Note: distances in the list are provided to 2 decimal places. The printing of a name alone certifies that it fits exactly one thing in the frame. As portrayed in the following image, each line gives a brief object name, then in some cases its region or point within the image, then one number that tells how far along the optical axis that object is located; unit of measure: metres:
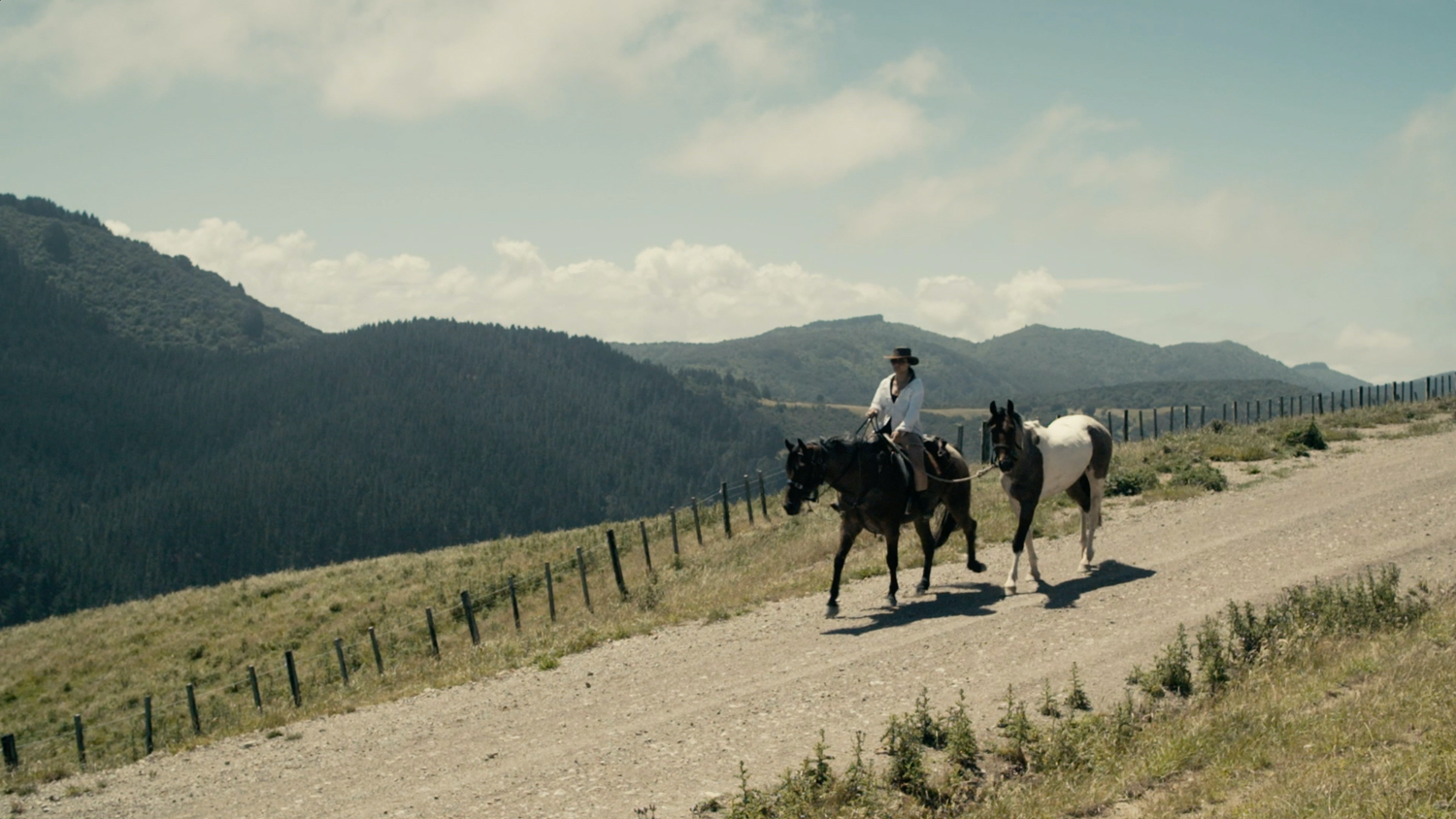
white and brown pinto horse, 12.39
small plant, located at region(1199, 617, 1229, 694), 8.22
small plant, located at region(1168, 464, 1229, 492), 19.70
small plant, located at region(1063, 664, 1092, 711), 8.14
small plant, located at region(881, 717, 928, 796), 6.82
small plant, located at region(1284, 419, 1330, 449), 25.61
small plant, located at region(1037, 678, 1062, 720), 7.99
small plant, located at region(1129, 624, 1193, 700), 8.20
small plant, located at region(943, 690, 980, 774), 7.23
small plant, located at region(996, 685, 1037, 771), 7.28
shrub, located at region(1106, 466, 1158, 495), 20.16
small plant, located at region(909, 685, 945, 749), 7.62
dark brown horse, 12.44
